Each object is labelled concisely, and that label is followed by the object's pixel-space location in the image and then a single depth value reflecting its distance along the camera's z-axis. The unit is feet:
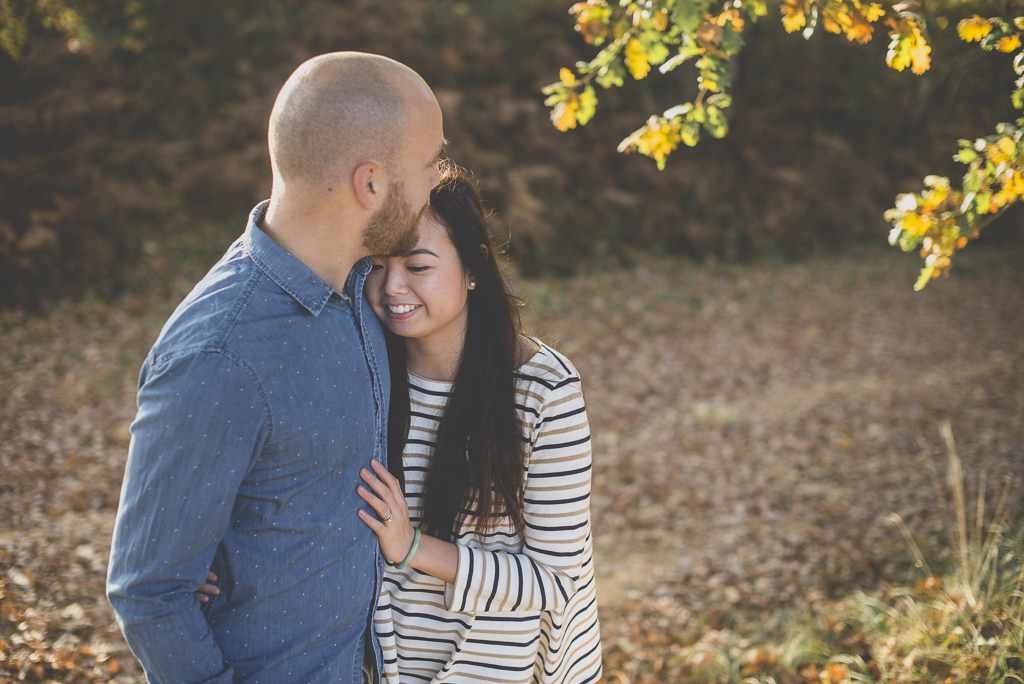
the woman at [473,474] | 6.34
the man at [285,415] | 4.43
